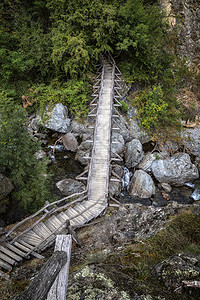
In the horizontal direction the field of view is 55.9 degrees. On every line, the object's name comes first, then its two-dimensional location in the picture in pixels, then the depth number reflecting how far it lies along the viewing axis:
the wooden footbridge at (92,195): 6.55
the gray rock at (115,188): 11.18
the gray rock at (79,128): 13.84
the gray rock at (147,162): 12.98
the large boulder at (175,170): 12.35
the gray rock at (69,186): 10.94
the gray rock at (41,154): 12.57
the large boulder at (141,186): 11.46
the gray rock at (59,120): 13.33
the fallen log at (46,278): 2.22
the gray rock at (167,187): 12.03
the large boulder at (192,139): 14.21
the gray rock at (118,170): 12.14
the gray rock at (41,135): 13.65
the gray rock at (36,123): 13.74
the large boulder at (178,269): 3.27
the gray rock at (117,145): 12.74
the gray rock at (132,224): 6.54
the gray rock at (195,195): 11.58
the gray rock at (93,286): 3.09
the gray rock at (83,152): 12.44
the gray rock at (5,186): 8.03
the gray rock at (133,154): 12.93
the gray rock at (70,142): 13.32
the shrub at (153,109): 14.34
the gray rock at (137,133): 14.15
